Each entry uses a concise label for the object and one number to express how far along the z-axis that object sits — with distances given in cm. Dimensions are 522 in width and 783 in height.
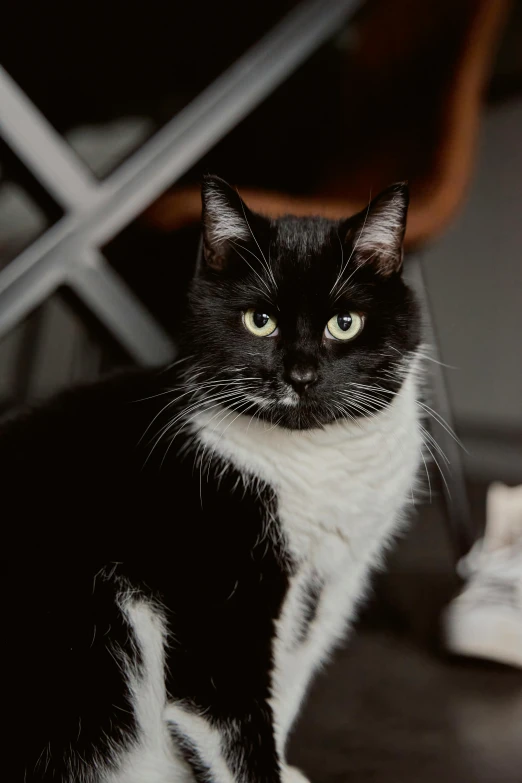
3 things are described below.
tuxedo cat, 72
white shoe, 81
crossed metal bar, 84
